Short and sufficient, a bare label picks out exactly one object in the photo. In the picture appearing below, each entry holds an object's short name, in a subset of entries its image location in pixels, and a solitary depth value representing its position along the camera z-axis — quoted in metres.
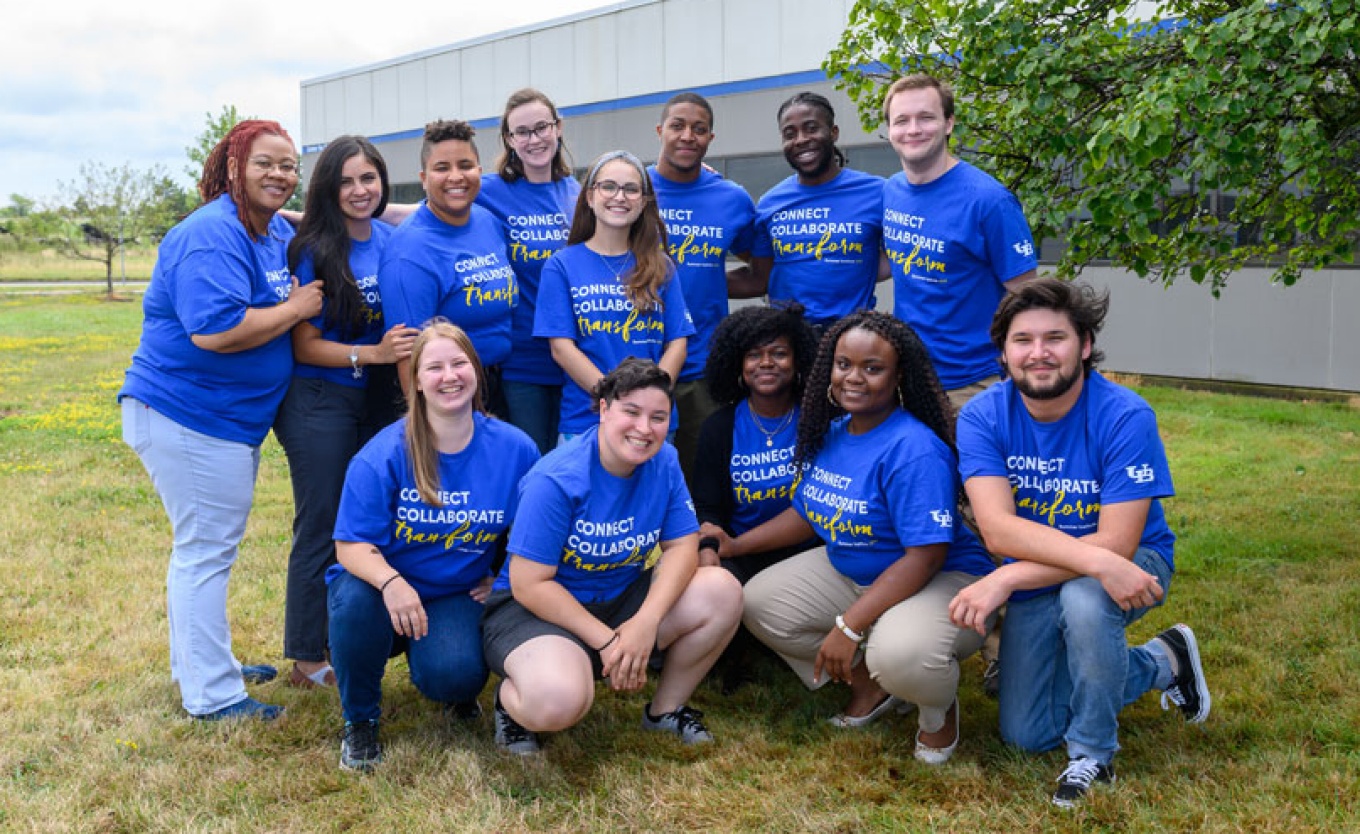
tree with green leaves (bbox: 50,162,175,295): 38.12
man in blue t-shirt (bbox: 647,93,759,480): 4.79
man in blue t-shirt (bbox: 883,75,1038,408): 4.34
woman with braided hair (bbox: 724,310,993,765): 3.77
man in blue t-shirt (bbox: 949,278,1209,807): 3.51
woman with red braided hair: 3.92
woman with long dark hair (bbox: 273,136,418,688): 4.23
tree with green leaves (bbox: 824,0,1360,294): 4.23
